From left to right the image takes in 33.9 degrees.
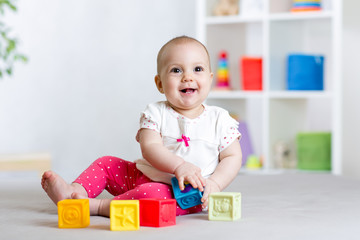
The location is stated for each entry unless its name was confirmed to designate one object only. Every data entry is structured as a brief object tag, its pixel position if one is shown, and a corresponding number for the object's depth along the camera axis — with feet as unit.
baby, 4.26
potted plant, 10.05
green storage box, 9.16
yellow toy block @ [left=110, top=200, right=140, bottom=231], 3.43
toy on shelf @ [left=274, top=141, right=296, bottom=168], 9.36
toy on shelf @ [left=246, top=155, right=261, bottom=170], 9.48
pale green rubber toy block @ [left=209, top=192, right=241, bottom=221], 3.73
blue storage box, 9.18
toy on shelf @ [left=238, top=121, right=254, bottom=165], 9.60
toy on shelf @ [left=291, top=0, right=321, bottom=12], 9.09
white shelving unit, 8.93
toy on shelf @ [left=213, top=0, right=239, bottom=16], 9.70
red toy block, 3.54
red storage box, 9.47
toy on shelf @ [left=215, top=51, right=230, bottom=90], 9.66
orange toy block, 3.55
